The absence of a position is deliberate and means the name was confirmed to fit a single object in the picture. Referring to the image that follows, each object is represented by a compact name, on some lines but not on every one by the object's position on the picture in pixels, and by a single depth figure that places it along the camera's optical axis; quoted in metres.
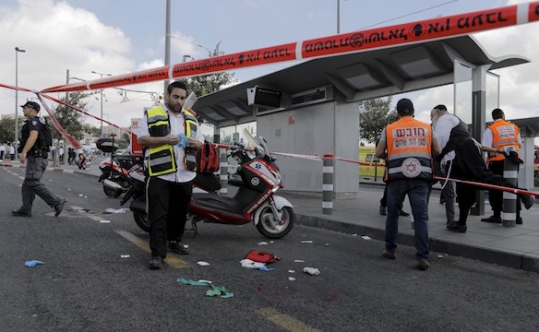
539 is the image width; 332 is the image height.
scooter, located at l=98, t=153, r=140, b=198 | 10.23
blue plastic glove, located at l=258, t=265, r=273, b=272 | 4.11
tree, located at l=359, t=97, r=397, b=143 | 31.77
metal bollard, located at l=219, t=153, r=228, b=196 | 10.78
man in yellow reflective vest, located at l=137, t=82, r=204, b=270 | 4.14
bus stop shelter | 7.48
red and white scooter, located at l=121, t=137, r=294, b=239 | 5.55
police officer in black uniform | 6.67
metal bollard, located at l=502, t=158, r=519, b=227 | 6.27
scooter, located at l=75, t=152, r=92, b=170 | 24.17
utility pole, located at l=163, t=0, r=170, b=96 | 15.74
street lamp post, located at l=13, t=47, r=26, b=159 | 41.22
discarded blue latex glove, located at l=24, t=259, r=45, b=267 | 3.97
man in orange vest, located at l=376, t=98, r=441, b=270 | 4.53
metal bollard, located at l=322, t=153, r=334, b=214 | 7.53
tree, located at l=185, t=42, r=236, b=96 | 25.25
